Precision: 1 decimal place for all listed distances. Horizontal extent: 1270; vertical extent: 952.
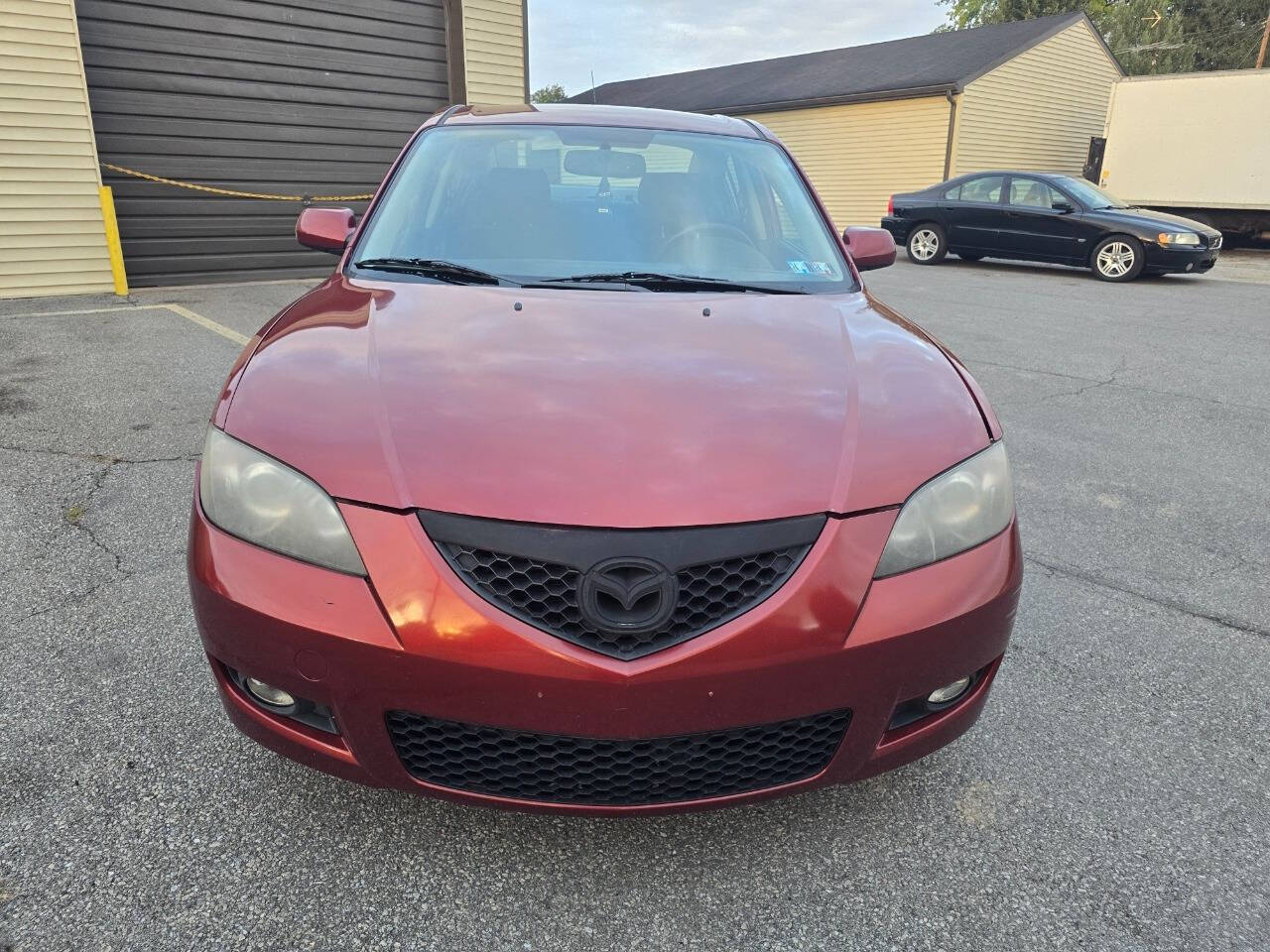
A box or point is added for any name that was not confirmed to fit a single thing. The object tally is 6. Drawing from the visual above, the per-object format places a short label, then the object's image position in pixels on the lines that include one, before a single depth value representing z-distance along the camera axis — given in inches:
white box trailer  629.9
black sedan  478.6
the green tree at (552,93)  2684.5
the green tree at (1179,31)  1471.5
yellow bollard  331.3
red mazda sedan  57.6
